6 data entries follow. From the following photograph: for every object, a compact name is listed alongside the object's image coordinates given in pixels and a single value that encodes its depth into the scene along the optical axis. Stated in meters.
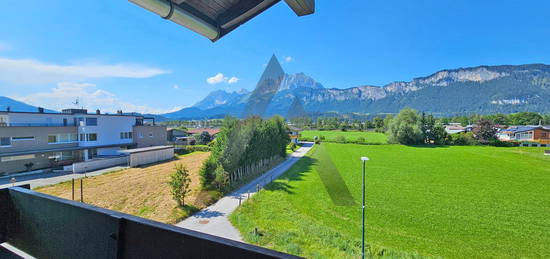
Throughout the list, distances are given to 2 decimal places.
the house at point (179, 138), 35.16
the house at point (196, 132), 41.16
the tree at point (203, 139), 35.34
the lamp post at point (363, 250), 6.62
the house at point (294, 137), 42.53
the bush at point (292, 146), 36.04
